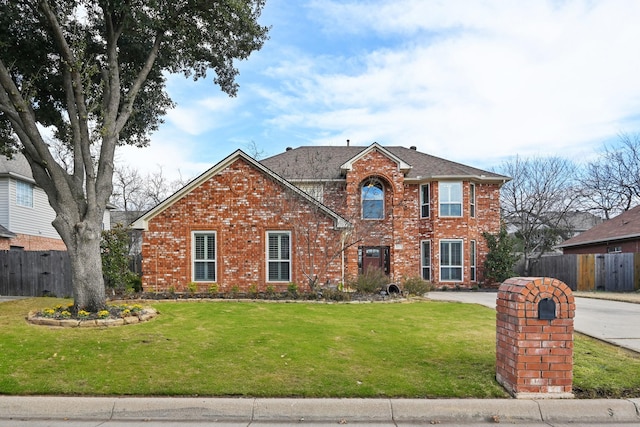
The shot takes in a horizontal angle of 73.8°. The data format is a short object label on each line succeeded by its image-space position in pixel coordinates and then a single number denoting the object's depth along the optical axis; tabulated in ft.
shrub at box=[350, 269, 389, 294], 47.75
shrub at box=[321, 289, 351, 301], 43.83
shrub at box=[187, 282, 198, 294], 48.55
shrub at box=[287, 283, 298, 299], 46.80
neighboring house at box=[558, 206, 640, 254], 72.64
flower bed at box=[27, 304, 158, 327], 27.68
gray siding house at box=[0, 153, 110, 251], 67.15
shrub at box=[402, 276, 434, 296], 51.57
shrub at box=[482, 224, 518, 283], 68.28
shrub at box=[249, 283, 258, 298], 47.03
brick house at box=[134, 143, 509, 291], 49.57
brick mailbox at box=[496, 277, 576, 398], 16.60
